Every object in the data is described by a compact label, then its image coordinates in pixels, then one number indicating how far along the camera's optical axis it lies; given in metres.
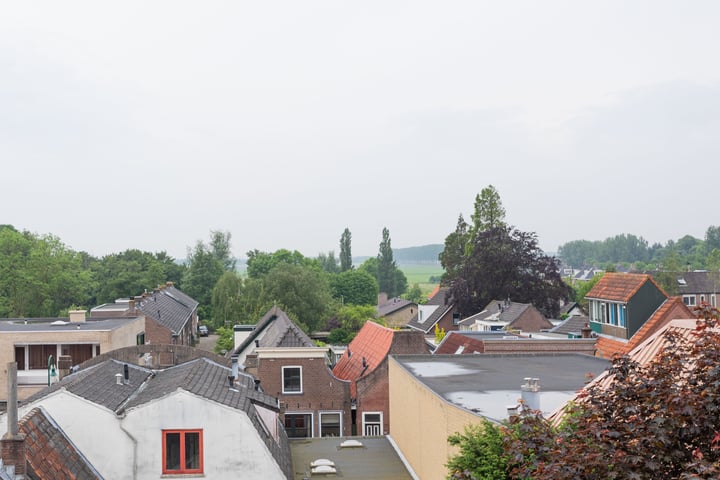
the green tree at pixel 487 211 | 96.12
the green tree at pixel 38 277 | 86.62
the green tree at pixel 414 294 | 164.04
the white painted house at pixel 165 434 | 19.61
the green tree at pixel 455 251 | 99.62
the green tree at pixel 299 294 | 69.38
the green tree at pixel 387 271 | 163.50
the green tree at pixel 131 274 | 101.69
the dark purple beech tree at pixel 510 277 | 75.31
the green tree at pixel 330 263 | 183.62
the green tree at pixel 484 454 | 12.93
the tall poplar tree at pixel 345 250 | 164.12
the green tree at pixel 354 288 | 123.44
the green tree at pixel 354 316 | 74.86
